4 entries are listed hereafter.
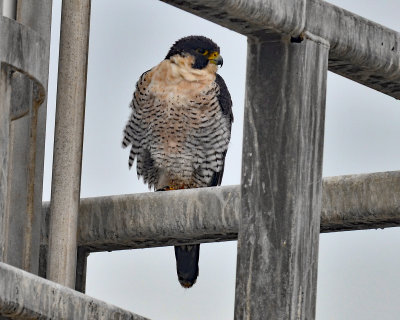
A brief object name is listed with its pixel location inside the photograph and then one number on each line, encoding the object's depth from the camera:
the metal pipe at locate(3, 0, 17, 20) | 13.28
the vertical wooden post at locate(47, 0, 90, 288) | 13.69
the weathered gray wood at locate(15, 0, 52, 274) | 13.62
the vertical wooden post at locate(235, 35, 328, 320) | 11.16
